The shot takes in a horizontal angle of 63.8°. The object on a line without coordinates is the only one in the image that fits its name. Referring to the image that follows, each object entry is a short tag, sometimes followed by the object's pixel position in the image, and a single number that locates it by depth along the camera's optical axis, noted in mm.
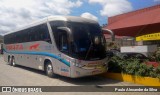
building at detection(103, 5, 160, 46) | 6771
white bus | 6105
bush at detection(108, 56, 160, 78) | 5998
